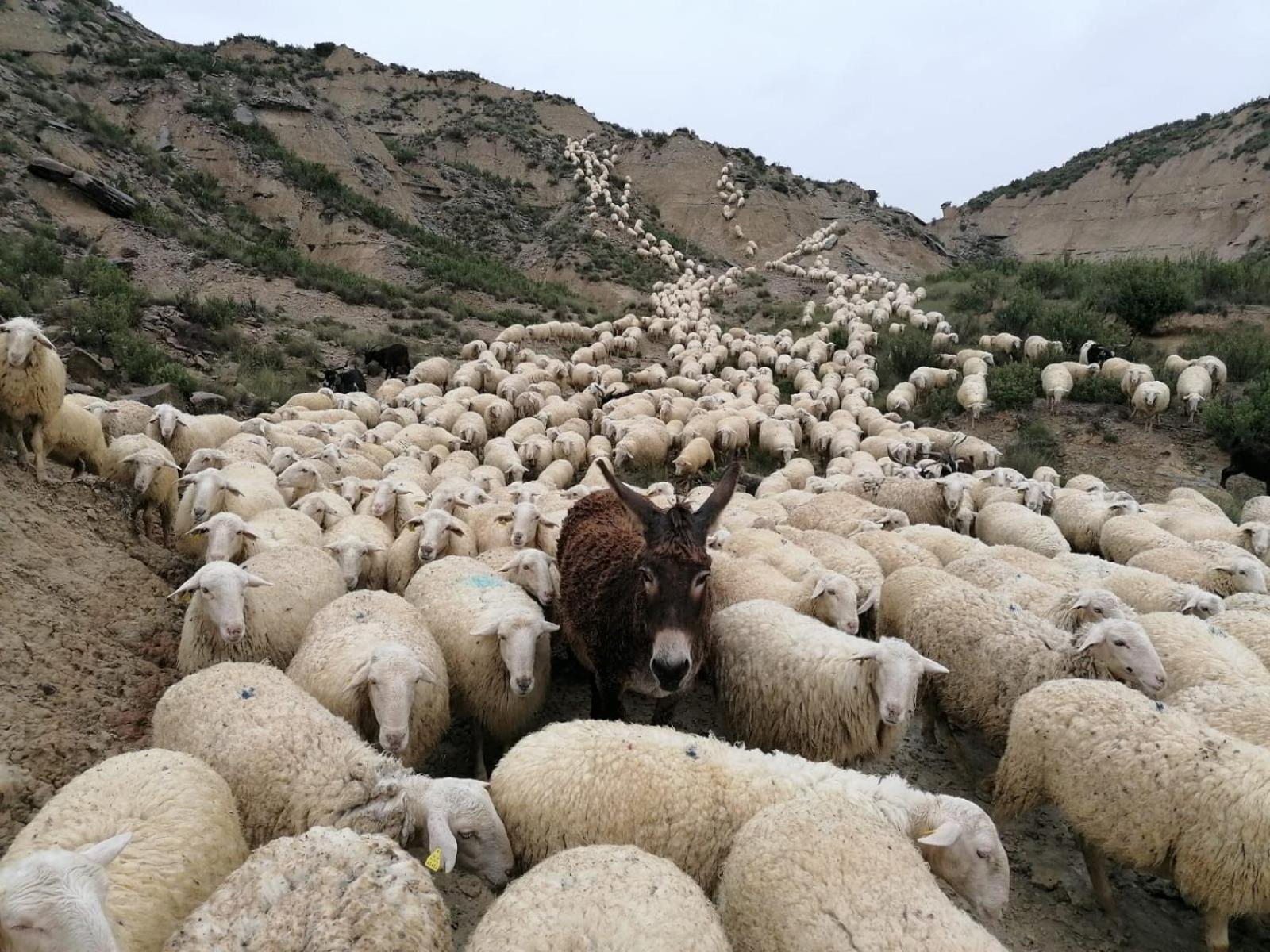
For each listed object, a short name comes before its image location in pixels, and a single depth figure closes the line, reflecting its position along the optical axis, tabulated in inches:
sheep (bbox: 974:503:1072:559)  313.9
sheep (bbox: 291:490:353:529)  293.1
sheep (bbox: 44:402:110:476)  262.5
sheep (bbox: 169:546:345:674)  176.9
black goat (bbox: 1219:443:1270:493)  431.5
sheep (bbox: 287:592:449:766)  150.0
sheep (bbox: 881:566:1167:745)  168.6
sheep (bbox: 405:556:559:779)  177.8
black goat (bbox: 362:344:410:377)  717.9
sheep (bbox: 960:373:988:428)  573.3
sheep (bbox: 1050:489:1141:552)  343.6
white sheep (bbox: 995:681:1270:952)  122.3
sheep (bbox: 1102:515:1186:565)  295.7
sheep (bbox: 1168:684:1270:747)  147.6
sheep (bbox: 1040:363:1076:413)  560.7
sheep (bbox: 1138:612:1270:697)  170.9
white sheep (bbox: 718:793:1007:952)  91.0
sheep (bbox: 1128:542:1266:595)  244.8
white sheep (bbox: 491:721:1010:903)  117.7
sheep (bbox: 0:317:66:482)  237.5
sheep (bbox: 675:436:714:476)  495.5
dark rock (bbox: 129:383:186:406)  435.5
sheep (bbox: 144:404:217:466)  329.7
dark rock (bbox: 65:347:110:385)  431.2
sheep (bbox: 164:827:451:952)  86.0
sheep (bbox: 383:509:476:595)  251.0
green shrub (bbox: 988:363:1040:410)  573.3
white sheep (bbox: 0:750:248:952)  79.8
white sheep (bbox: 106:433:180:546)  263.1
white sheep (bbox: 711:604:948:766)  160.7
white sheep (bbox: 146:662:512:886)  117.7
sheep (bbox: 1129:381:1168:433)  501.7
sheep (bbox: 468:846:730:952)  85.0
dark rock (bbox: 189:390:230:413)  472.7
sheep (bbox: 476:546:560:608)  228.1
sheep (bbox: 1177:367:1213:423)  510.9
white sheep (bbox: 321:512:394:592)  239.8
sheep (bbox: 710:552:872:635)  214.4
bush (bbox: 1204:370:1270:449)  469.1
